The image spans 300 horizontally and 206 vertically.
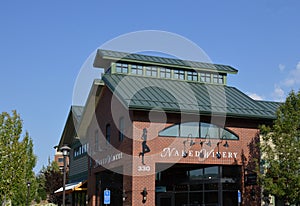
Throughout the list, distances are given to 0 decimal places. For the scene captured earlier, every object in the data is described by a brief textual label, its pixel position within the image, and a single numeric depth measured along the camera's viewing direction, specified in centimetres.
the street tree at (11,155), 2916
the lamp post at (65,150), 2184
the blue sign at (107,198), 2831
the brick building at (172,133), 2655
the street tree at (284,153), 2516
